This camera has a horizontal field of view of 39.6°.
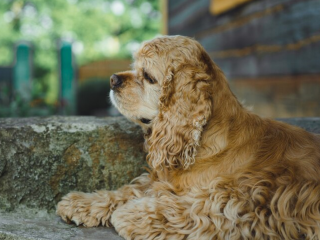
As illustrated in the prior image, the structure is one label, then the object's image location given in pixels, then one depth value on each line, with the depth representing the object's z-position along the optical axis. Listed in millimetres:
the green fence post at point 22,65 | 8453
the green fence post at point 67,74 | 8883
